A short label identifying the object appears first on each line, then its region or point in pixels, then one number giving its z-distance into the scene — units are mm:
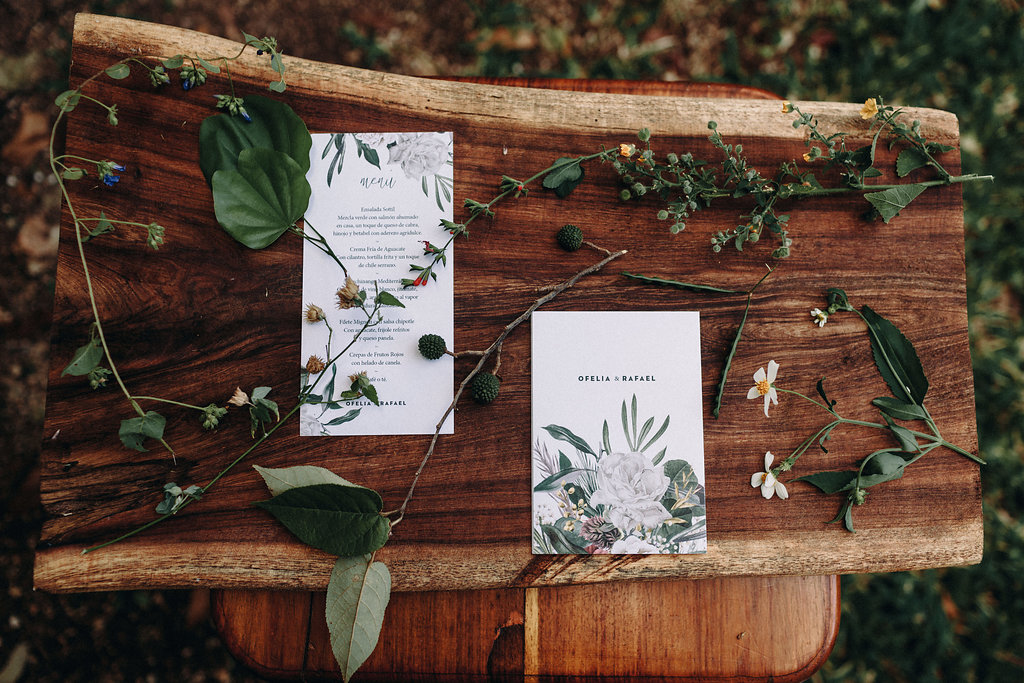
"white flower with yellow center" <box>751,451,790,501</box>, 756
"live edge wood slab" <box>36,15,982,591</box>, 748
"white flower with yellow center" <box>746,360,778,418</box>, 771
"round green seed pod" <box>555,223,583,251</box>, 763
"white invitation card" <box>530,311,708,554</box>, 751
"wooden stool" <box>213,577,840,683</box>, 794
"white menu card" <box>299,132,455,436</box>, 768
